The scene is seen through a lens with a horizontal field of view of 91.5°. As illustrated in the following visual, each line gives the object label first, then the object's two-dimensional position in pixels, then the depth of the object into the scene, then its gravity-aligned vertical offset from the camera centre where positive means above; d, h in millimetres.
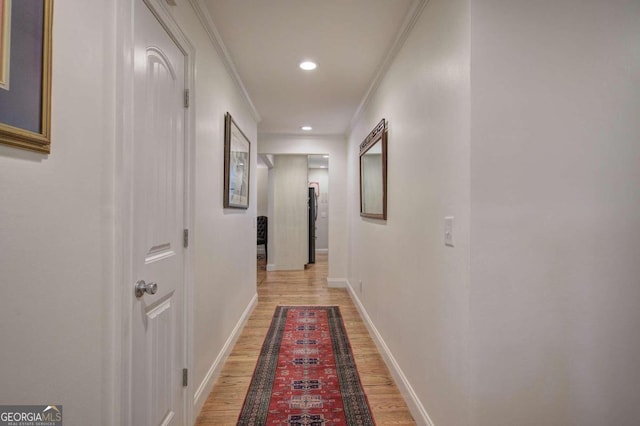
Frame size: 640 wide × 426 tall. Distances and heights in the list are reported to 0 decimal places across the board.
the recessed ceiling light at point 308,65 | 2592 +1277
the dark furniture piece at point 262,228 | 7785 -291
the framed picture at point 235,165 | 2443 +452
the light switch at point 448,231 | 1418 -64
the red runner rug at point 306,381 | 1848 -1176
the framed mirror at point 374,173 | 2596 +420
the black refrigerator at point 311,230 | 7016 -303
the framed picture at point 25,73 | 669 +328
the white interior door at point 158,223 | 1208 -33
